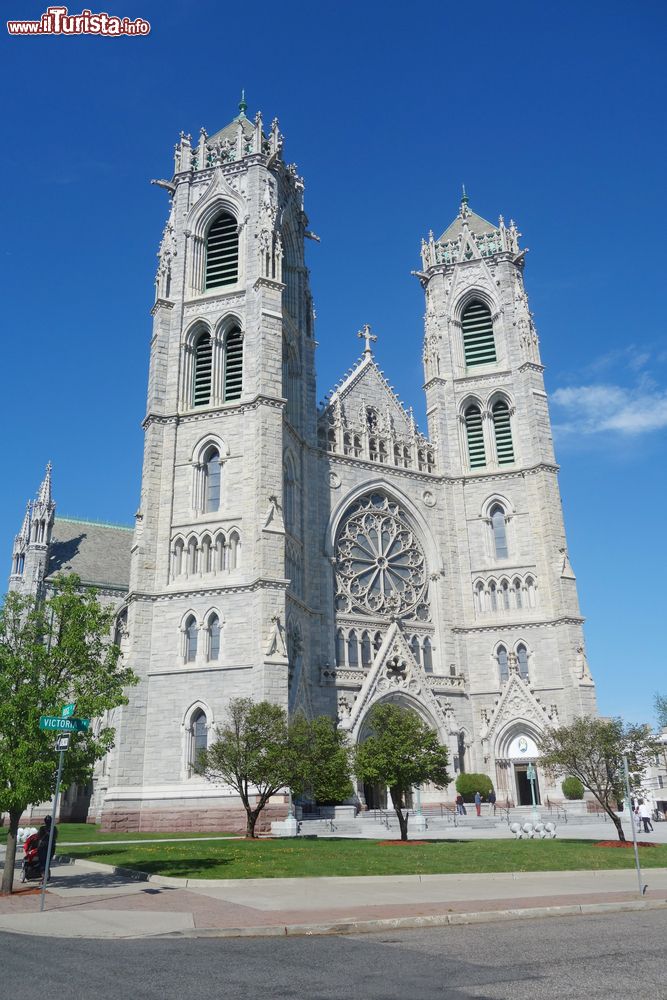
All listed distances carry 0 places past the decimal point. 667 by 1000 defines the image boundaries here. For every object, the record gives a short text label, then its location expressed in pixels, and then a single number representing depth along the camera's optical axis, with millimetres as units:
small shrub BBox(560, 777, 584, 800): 40094
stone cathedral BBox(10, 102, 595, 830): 35219
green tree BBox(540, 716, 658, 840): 26031
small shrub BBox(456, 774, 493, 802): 40438
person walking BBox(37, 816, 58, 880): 15540
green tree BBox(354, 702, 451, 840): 26719
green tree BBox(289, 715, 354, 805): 28609
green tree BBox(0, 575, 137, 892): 15102
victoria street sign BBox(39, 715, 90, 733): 14164
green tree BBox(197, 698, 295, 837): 28031
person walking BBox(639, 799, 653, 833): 32562
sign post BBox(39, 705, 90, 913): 14148
